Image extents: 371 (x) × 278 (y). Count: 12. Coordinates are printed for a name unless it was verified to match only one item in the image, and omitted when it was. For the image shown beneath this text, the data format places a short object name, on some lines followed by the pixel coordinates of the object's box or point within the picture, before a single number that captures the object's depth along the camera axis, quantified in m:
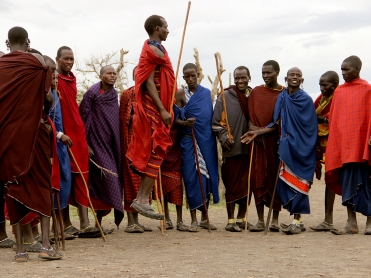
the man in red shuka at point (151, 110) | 7.79
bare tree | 16.22
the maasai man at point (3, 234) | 7.94
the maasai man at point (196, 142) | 9.46
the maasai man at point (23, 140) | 6.70
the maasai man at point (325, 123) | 9.33
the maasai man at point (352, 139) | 8.77
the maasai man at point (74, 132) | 8.69
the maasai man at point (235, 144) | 9.42
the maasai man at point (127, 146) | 9.34
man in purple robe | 9.07
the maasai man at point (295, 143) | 9.05
